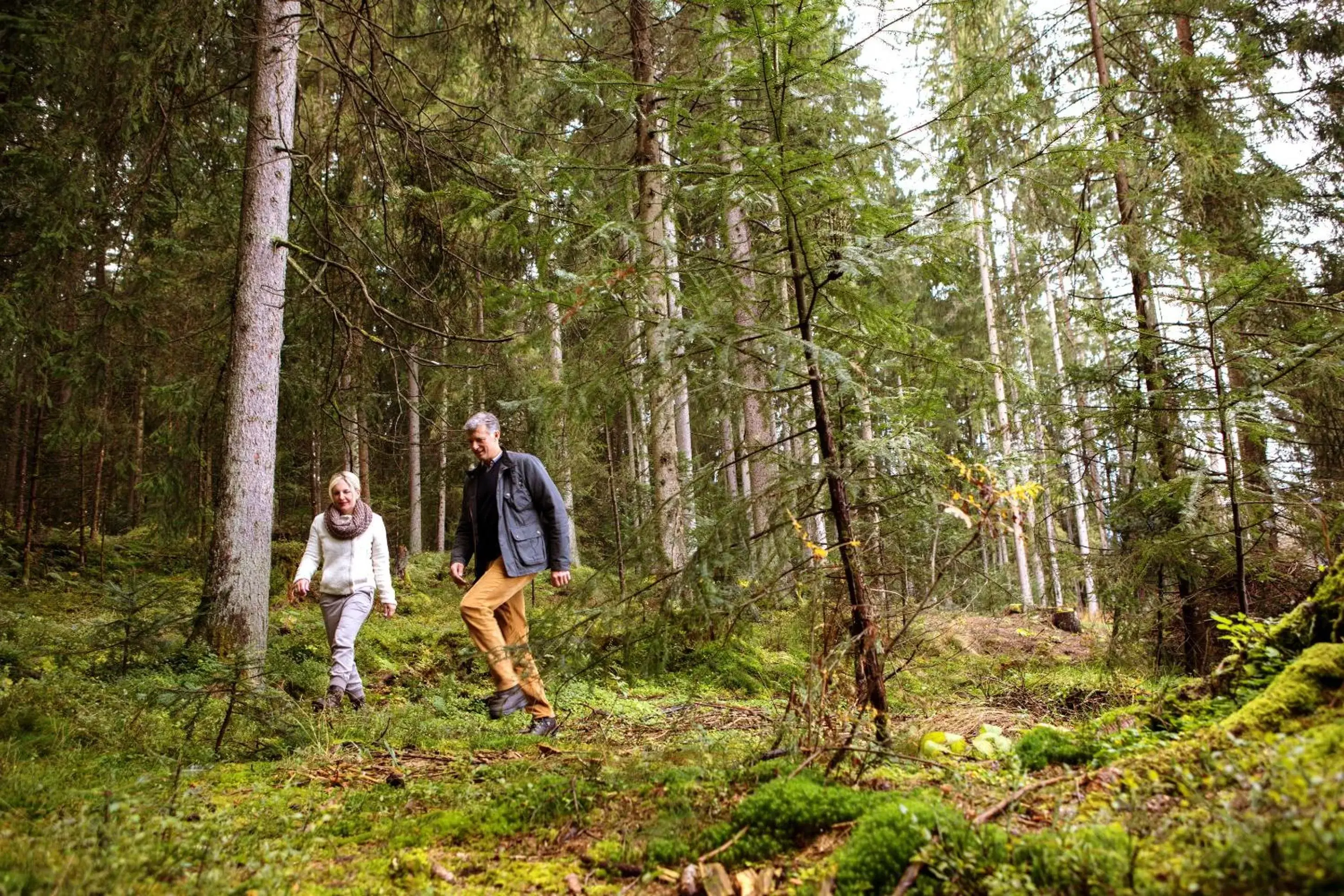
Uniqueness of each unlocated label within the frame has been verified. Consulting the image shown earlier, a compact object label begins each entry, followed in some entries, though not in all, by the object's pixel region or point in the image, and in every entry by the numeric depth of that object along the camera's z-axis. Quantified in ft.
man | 17.49
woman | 19.34
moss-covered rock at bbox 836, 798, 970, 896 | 6.69
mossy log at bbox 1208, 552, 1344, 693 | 8.25
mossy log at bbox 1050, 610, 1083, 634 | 43.78
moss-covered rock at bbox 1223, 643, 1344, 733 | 7.09
